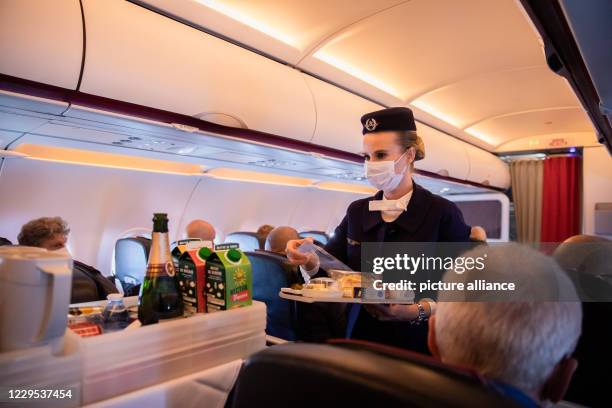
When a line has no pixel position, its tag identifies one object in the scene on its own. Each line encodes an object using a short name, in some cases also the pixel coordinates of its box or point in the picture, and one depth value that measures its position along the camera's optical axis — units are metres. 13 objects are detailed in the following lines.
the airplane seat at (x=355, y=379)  0.54
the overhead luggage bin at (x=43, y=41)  1.66
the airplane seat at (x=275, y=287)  2.57
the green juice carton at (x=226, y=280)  1.25
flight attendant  1.80
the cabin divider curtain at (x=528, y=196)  7.88
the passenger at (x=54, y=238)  2.79
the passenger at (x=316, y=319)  2.58
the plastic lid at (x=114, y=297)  1.21
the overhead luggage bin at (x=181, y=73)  2.02
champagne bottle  1.16
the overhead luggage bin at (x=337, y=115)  3.40
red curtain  7.46
